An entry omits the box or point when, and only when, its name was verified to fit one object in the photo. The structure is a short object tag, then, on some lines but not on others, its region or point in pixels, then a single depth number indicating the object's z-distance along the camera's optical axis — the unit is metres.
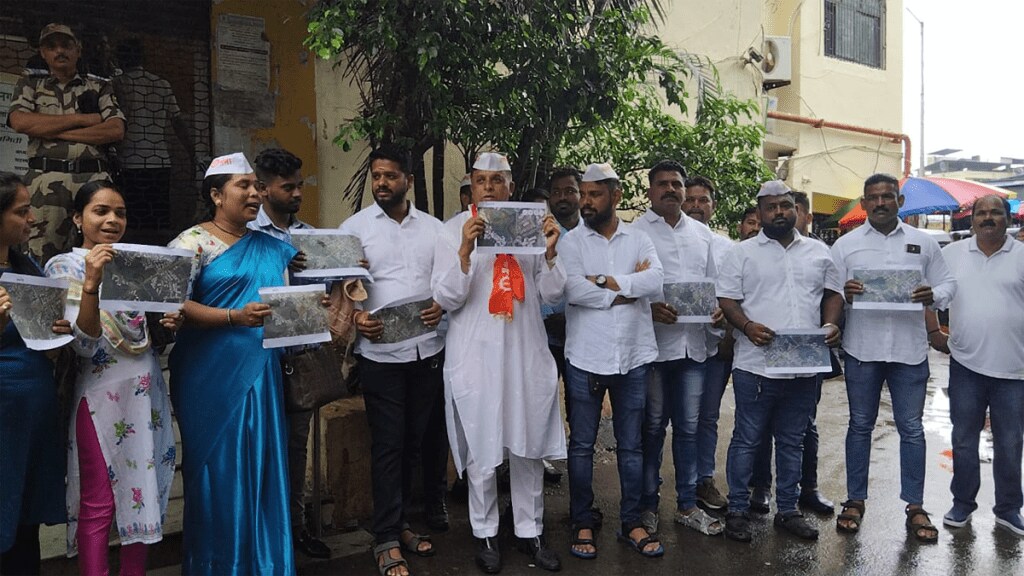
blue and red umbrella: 11.86
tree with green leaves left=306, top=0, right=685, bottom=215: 4.37
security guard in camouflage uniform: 4.68
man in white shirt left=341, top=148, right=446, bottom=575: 4.09
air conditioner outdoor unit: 13.41
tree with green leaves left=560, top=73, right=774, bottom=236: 6.71
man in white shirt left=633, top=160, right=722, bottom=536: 4.71
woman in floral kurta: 3.21
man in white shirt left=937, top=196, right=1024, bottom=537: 4.80
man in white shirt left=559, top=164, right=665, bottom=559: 4.32
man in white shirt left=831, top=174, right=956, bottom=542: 4.75
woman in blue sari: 3.46
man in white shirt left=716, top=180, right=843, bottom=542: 4.65
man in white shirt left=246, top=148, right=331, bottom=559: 3.98
